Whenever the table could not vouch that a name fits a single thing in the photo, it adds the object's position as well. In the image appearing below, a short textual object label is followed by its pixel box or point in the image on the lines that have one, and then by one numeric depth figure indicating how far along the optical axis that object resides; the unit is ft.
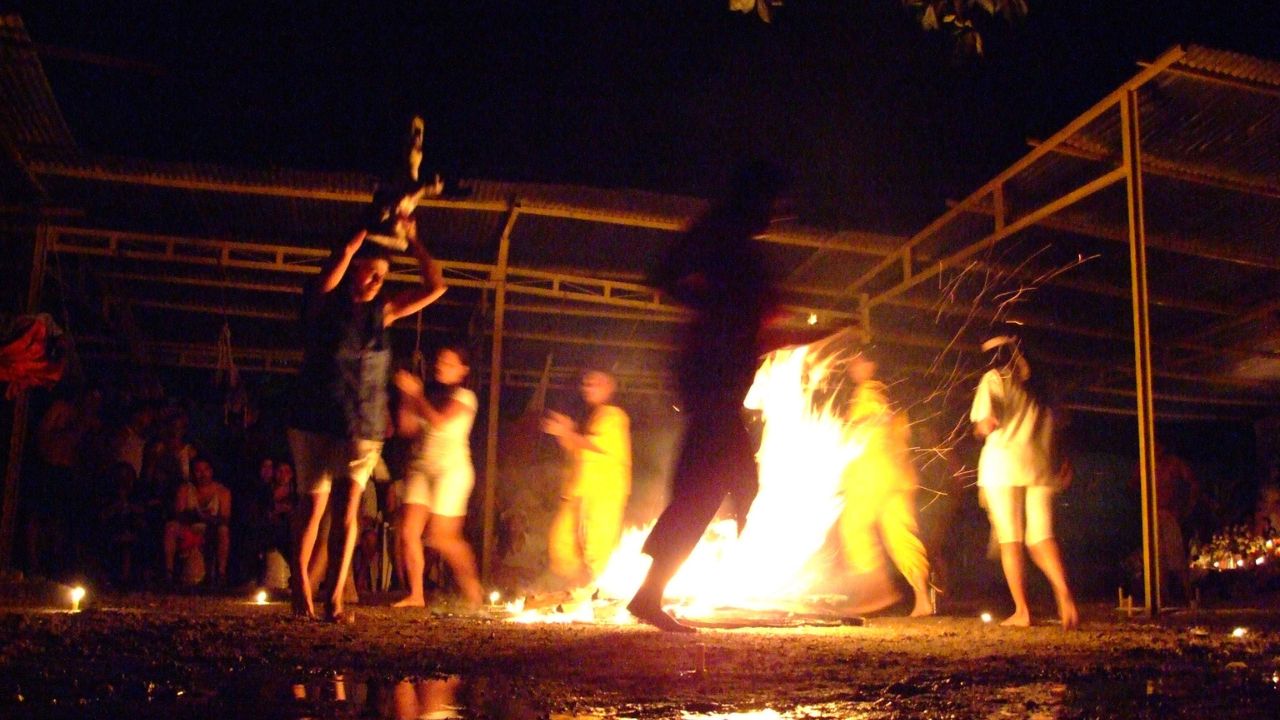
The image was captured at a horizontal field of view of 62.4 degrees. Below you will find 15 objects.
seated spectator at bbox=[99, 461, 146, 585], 37.50
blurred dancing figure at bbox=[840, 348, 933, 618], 29.89
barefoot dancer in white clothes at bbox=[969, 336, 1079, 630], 23.98
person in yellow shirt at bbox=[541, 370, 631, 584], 31.76
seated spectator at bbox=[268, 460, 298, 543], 39.22
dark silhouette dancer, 18.61
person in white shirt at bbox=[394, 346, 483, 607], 27.37
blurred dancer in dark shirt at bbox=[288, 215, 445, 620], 20.85
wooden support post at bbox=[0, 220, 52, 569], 32.89
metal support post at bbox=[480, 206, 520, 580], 37.06
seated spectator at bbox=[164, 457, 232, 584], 38.83
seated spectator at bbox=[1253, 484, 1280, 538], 49.79
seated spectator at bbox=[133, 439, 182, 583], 38.81
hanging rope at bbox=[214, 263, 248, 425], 47.91
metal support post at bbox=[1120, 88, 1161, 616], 25.61
